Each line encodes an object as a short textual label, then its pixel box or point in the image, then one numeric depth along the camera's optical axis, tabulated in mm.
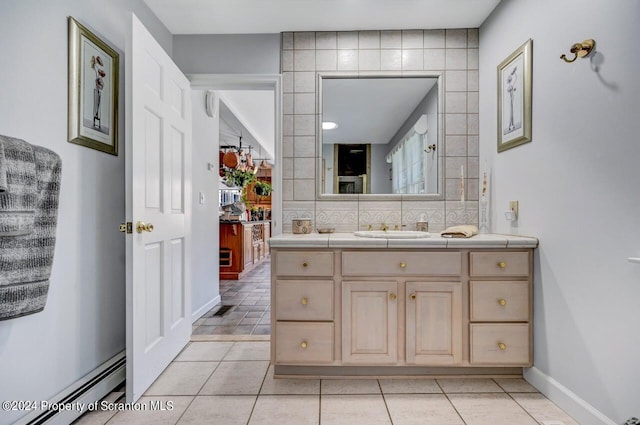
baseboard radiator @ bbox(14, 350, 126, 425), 1333
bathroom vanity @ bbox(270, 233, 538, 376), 1803
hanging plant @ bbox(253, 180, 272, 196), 5414
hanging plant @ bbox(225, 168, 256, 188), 4988
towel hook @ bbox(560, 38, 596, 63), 1384
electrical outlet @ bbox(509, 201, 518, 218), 1957
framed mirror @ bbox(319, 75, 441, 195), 2418
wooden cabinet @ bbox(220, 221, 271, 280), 4875
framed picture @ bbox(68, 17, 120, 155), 1516
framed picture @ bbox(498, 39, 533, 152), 1824
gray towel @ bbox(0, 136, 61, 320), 1118
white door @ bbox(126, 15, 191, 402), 1625
